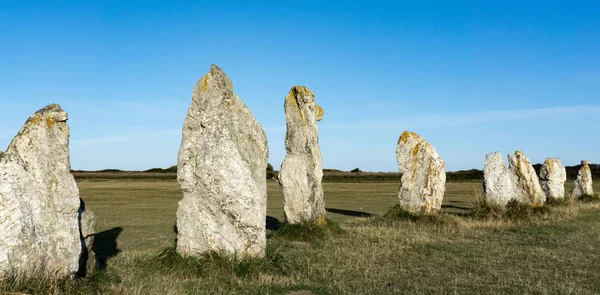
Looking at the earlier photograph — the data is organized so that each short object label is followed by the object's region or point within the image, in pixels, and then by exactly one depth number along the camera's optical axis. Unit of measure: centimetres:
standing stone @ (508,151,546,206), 2097
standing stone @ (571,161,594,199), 2773
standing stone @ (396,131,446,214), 1827
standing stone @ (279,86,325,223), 1542
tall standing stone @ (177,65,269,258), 999
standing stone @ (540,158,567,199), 2538
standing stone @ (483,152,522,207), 2016
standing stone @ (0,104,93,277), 720
